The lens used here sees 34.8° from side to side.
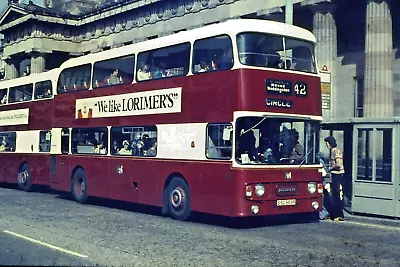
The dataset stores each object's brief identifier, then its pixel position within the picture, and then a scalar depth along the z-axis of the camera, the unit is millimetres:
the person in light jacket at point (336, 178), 14773
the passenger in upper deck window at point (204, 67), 13484
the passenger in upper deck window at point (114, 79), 16438
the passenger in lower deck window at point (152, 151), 15109
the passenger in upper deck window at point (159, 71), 14789
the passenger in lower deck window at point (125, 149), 16102
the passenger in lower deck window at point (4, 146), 24344
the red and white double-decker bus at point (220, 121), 12648
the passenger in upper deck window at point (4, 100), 24562
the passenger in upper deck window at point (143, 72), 15383
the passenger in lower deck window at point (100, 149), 17094
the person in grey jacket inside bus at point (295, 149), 13242
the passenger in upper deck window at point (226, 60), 12865
